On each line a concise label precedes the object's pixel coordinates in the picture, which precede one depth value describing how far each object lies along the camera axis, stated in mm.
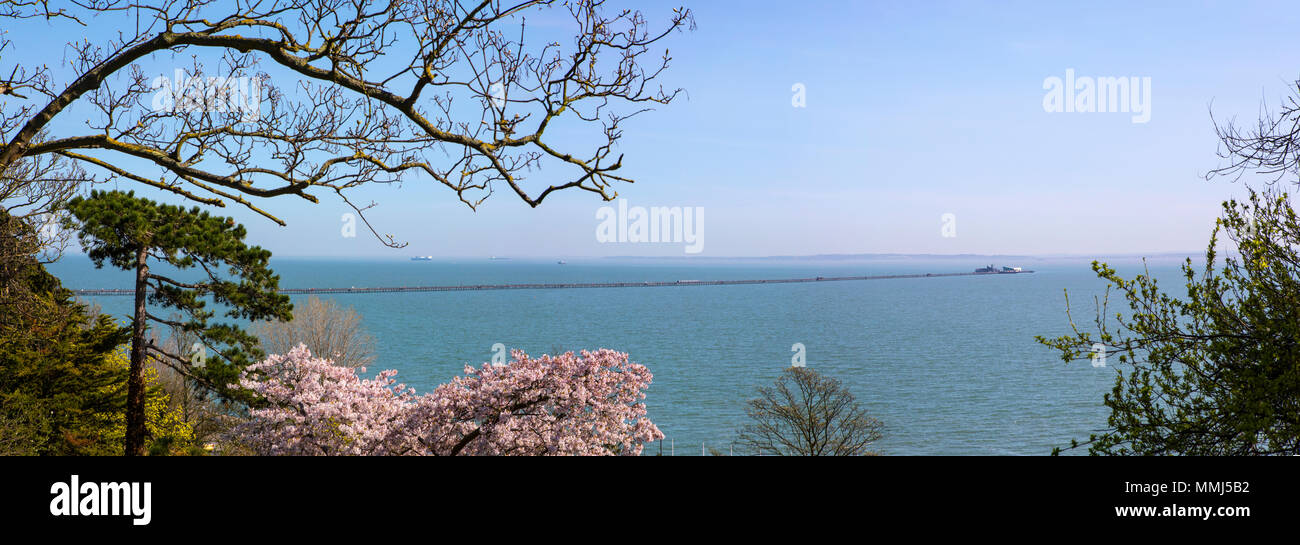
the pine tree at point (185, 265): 18844
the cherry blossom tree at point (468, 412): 16844
